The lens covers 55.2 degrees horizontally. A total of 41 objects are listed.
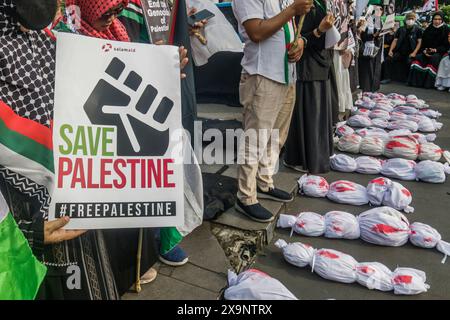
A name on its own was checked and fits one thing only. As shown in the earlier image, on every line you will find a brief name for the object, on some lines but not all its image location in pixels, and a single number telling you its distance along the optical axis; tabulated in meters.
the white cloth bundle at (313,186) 4.14
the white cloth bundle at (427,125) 6.76
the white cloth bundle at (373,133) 5.63
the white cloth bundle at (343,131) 5.75
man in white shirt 2.82
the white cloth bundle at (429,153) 5.26
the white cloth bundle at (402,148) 5.26
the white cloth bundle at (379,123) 6.71
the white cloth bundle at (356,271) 2.72
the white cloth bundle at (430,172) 4.64
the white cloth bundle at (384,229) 3.27
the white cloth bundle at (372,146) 5.44
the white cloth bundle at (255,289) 2.31
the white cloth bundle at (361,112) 7.19
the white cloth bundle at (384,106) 7.56
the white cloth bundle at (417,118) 6.96
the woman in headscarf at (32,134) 1.45
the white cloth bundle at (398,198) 3.88
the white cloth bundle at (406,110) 7.56
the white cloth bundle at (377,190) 3.96
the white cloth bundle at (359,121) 6.74
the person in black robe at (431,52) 11.29
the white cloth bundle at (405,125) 6.59
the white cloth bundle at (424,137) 5.72
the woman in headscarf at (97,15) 1.82
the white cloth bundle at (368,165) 4.84
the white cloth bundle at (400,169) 4.73
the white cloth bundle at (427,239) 3.26
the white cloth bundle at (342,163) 4.89
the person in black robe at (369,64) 8.29
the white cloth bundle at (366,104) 7.87
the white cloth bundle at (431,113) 7.71
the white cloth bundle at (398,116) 7.02
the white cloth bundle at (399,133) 5.77
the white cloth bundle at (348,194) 4.03
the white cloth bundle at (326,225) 3.37
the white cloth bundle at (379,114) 7.07
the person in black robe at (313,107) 3.96
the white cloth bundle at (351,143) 5.52
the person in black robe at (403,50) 11.77
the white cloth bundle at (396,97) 8.73
